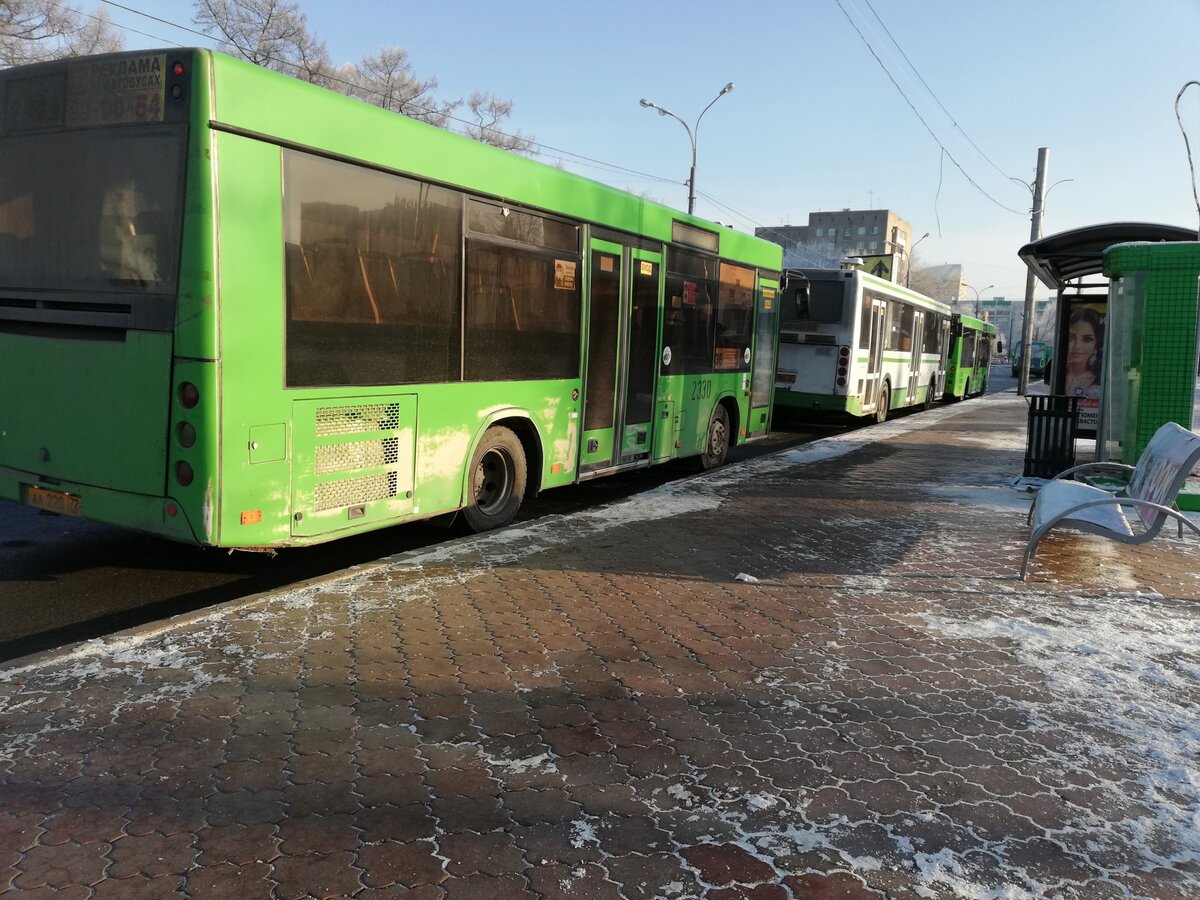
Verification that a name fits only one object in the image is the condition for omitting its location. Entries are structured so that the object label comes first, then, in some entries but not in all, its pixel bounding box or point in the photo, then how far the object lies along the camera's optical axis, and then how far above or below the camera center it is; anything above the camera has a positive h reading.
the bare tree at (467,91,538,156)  43.16 +12.02
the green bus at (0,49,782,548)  4.84 +0.42
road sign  32.54 +4.76
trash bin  10.41 -0.44
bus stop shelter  10.80 +1.95
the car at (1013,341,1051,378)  54.13 +2.59
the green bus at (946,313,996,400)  28.66 +1.41
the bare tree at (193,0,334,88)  35.50 +14.03
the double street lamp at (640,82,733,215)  32.62 +9.73
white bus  16.50 +0.91
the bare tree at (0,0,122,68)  30.38 +11.80
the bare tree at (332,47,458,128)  41.03 +13.75
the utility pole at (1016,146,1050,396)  29.52 +6.18
